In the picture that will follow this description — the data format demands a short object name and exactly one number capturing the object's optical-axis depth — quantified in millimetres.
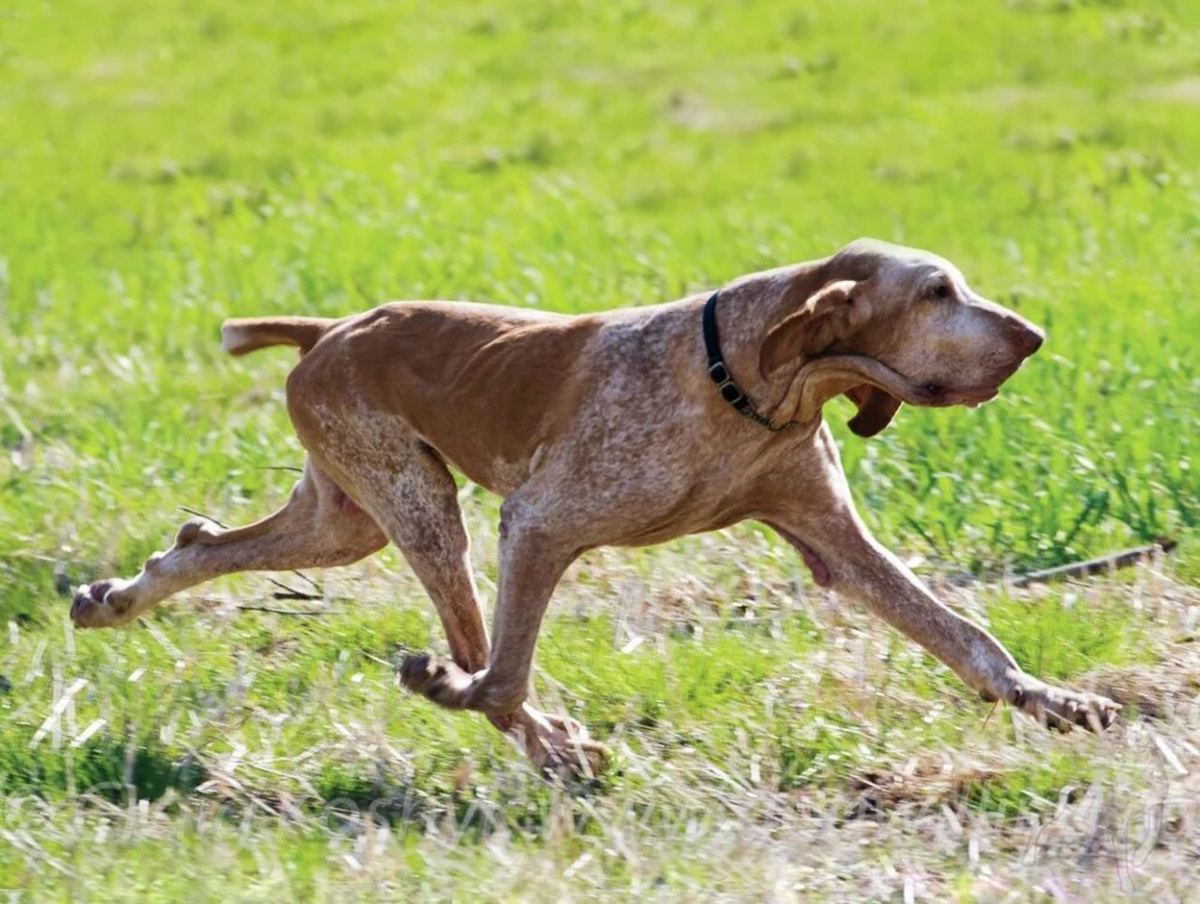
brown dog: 10758
